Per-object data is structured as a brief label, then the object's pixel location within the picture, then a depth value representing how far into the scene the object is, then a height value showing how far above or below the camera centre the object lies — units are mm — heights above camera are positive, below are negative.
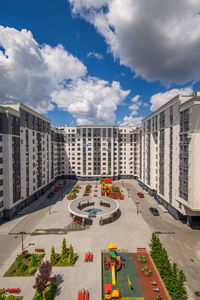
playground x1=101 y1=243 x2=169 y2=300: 17234 -19040
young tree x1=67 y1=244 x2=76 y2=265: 21453 -17861
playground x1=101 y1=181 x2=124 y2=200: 51016 -18025
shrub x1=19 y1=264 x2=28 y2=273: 20234 -18291
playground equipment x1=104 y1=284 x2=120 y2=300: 16430 -18231
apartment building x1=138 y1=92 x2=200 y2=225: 28672 -2240
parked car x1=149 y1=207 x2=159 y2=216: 37750 -18096
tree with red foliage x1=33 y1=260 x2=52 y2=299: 15528 -15507
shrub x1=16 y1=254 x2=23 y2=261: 22295 -18360
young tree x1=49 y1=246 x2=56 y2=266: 21302 -17782
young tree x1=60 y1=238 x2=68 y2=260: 22141 -17531
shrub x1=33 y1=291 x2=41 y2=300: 15838 -17859
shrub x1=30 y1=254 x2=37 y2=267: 21078 -17983
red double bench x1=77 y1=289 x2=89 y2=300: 16391 -18341
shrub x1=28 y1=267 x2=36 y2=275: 19953 -18385
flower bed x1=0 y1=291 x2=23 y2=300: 15966 -18659
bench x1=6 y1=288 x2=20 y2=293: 17250 -18367
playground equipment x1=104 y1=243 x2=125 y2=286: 20953 -18239
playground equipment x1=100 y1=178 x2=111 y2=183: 68550 -16144
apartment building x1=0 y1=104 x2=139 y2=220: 34625 -2279
